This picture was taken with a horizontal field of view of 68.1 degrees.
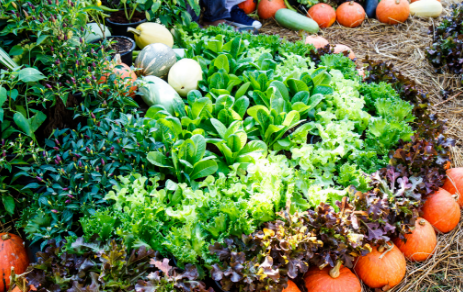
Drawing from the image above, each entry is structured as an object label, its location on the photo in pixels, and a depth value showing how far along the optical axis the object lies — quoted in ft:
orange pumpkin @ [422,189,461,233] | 7.56
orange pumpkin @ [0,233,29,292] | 5.90
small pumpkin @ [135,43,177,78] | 8.74
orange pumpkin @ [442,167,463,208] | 8.21
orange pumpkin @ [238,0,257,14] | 17.28
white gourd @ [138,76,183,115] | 7.98
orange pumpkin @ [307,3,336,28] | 16.67
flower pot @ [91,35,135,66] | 8.62
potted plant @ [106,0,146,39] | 10.10
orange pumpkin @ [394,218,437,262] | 7.06
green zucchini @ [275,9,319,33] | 16.03
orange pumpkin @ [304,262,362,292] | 5.90
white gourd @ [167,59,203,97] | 8.55
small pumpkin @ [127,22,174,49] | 9.79
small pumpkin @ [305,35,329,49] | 13.07
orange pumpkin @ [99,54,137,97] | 6.60
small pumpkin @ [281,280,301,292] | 5.65
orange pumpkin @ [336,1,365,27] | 16.71
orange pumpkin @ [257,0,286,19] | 17.08
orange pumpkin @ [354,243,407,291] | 6.39
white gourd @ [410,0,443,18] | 17.19
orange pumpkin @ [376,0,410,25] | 16.53
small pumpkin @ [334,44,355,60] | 12.53
